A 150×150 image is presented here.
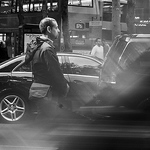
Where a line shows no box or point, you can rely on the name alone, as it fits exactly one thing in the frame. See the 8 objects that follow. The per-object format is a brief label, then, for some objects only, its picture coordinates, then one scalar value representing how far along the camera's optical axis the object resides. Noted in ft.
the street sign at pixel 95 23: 62.80
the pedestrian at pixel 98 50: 50.16
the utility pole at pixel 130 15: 62.49
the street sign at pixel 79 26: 96.32
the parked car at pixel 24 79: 25.62
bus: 92.94
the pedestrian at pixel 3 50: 47.52
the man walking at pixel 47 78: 17.29
